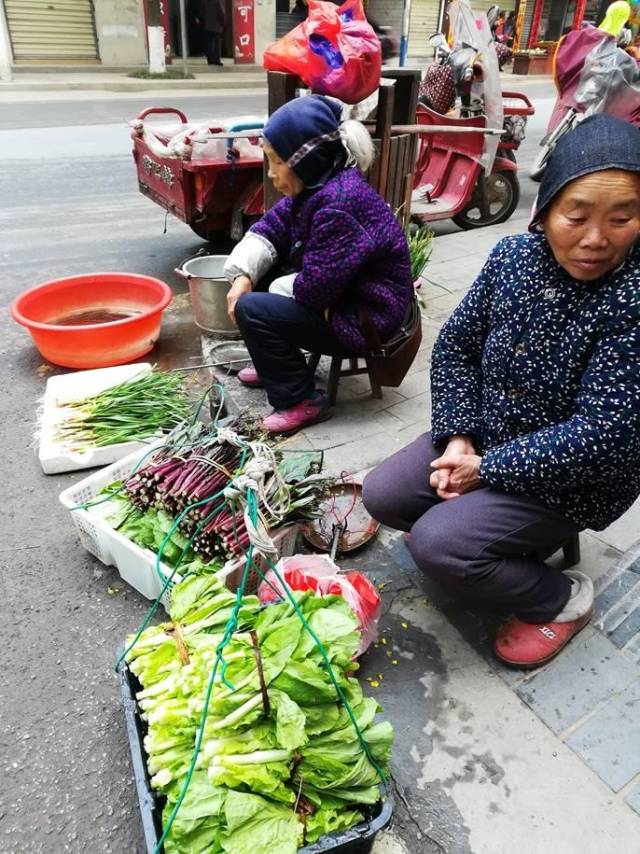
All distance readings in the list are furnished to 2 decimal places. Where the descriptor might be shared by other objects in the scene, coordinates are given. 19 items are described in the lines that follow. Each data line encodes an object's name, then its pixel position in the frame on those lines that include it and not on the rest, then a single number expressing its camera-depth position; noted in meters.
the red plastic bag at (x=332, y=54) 3.29
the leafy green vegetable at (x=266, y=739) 1.32
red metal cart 4.47
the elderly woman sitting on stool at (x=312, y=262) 2.63
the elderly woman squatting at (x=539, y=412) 1.55
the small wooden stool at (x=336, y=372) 3.25
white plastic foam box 2.84
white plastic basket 2.10
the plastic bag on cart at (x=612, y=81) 4.96
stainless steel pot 3.81
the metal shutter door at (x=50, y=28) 16.19
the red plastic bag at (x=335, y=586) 1.92
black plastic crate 1.34
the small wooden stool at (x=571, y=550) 2.26
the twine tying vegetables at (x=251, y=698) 1.36
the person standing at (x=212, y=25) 17.34
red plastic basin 3.41
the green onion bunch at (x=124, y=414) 2.90
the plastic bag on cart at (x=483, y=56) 5.31
